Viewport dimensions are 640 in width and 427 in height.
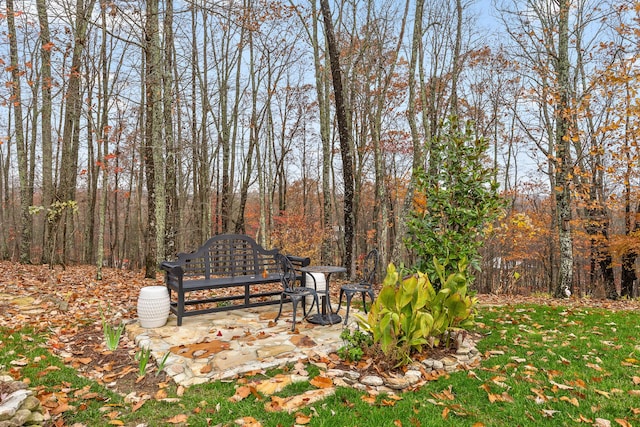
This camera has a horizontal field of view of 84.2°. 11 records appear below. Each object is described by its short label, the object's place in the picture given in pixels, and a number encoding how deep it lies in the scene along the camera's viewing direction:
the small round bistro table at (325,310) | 4.30
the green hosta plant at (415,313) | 3.10
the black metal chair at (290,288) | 4.09
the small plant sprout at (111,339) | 3.46
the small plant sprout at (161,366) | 2.93
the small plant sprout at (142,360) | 2.92
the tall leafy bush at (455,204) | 3.64
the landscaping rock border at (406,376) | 2.79
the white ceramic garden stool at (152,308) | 3.98
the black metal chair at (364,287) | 4.09
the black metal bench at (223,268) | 4.23
